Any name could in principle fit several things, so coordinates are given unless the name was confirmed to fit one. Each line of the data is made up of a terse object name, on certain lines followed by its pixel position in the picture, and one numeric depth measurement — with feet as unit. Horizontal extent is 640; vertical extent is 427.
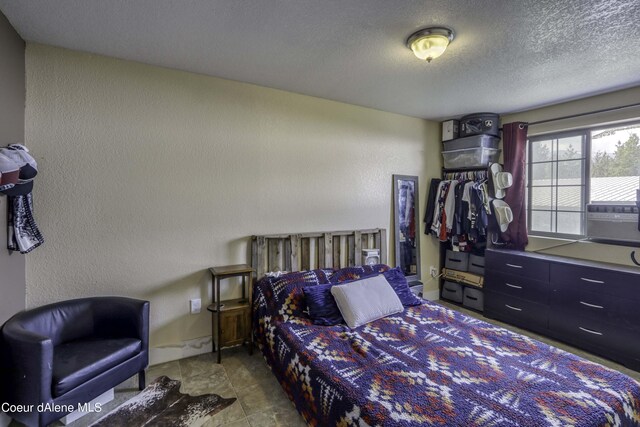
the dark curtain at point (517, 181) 11.62
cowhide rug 6.03
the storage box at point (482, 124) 12.10
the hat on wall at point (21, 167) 5.74
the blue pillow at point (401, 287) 9.13
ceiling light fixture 6.23
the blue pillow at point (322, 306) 7.80
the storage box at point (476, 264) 12.44
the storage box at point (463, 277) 12.30
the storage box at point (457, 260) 13.07
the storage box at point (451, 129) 13.14
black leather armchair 5.08
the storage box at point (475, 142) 12.13
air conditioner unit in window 8.99
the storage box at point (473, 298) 12.23
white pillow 7.80
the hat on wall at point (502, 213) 11.67
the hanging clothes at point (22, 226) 6.21
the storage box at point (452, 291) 13.16
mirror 12.57
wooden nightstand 8.27
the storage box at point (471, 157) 12.19
